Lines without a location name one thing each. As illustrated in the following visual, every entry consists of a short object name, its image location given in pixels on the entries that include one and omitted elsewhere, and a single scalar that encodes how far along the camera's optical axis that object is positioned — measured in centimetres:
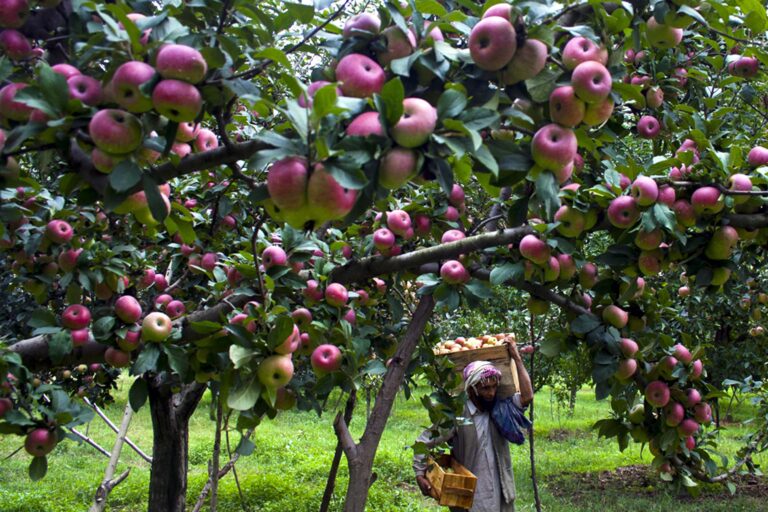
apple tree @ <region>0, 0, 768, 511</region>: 103
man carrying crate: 420
